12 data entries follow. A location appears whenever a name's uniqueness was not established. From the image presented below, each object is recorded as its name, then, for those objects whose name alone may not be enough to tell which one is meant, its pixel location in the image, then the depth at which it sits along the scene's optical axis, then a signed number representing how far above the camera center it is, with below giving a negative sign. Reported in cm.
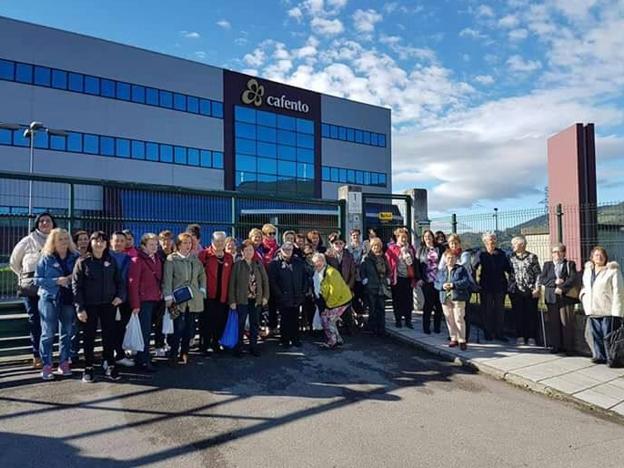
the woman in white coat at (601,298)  673 -64
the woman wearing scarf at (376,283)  855 -51
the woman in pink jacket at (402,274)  884 -36
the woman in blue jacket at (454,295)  764 -66
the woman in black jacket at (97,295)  576 -47
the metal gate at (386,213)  1098 +101
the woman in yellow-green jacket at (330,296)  787 -68
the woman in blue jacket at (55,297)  582 -49
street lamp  668 +411
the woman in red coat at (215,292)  709 -54
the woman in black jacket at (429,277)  859 -42
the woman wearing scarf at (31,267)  601 -13
